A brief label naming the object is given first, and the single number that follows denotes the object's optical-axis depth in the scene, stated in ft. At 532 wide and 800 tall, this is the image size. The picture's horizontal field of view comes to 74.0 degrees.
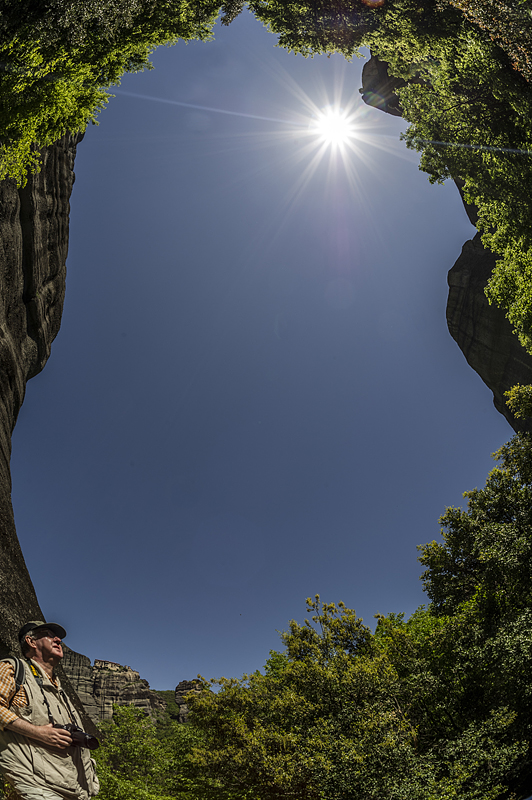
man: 8.32
